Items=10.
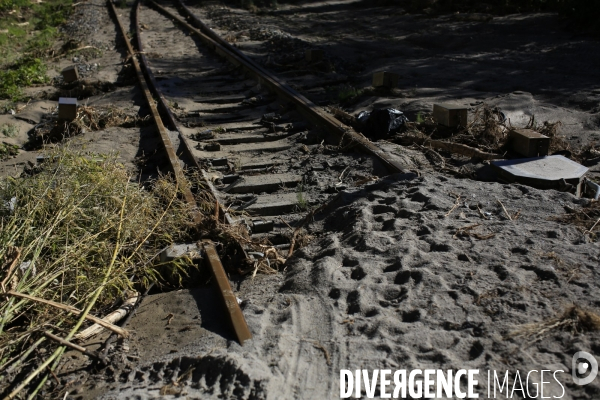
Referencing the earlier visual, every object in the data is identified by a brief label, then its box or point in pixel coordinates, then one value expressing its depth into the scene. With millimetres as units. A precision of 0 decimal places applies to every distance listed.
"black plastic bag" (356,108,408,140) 7027
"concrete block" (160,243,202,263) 4480
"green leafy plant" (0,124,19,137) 8117
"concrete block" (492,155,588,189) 5195
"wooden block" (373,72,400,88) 8688
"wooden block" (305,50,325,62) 10969
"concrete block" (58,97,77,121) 8109
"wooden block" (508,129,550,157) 5793
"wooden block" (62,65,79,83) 10820
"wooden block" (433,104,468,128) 6707
